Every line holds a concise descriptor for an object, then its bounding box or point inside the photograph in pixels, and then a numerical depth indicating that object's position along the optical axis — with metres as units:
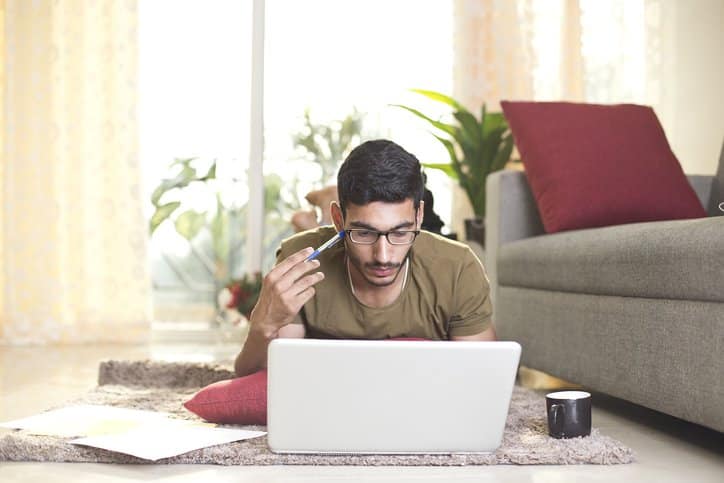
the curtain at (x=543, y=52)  4.67
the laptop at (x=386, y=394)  1.66
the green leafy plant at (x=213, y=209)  4.96
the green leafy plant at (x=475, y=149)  4.09
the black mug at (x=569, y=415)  2.02
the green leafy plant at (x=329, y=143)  4.97
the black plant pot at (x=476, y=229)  4.05
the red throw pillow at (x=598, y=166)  2.95
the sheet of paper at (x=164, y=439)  1.76
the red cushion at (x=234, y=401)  2.11
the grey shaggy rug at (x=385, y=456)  1.78
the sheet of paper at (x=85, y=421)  1.98
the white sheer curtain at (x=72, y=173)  4.65
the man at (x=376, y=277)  1.95
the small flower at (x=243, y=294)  4.45
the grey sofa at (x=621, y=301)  1.93
